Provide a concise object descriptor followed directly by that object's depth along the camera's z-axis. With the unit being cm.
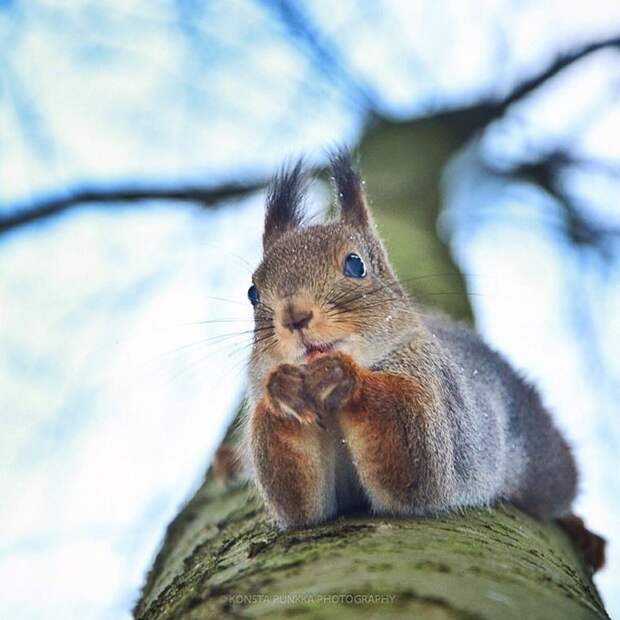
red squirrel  101
